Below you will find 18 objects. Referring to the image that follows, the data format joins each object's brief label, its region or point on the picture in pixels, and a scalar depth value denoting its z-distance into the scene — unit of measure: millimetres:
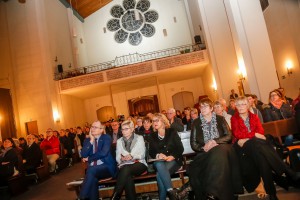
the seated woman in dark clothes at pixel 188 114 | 5332
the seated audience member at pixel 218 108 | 3559
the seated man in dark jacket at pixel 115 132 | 4801
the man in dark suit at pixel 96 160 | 2967
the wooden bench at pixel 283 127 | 3170
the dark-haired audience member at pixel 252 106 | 3537
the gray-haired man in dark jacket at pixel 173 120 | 4479
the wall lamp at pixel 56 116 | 9880
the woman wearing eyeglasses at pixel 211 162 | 2347
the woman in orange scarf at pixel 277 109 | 3802
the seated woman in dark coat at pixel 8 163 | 4619
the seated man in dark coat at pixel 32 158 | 5603
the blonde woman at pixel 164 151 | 2794
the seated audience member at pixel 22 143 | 6625
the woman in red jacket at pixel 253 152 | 2421
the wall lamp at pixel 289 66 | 8052
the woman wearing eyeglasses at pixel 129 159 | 2791
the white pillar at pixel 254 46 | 6042
